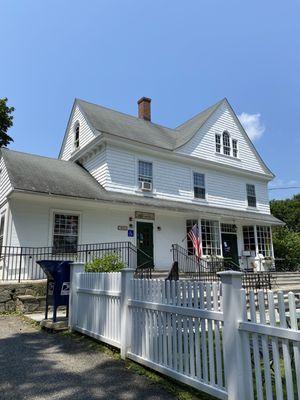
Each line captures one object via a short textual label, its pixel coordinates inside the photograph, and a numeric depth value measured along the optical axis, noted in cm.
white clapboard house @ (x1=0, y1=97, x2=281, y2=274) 1336
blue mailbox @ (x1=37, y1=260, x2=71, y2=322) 771
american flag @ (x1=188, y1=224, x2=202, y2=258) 1533
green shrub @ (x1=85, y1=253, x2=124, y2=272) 1047
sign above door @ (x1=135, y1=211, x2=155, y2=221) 1574
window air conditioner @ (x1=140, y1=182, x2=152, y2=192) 1655
